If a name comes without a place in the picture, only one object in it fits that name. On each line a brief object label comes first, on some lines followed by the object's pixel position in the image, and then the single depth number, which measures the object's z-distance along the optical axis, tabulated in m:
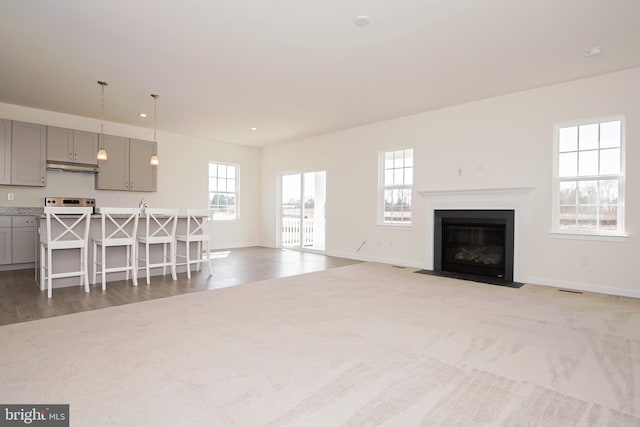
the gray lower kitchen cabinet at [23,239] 5.50
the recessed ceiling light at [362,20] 3.06
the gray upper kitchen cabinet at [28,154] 5.54
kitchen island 4.32
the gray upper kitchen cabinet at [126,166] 6.46
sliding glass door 8.12
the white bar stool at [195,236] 5.04
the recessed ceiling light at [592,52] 3.60
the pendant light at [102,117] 4.68
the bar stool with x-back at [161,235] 4.69
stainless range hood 5.90
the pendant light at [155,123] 5.32
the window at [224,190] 8.43
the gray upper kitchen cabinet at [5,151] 5.43
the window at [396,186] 6.31
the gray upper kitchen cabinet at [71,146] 5.84
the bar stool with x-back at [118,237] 4.24
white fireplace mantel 4.82
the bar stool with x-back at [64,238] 3.89
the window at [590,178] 4.27
